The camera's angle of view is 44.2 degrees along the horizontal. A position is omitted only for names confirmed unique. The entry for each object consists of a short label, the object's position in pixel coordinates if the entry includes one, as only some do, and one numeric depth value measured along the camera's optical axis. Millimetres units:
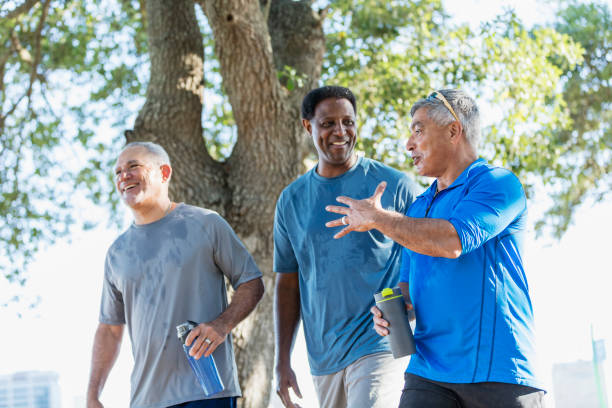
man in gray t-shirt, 3611
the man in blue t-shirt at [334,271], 3543
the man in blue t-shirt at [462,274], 2537
